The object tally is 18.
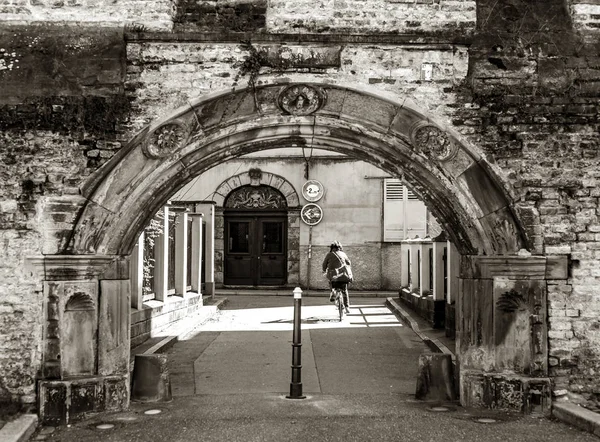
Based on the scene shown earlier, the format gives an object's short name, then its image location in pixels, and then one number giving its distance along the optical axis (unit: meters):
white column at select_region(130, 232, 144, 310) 9.57
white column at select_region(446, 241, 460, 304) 10.45
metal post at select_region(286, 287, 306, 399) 6.80
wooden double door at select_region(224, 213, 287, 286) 19.98
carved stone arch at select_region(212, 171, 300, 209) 19.91
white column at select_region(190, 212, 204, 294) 14.23
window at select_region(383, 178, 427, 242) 19.53
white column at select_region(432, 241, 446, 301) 11.60
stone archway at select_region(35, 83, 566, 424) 6.40
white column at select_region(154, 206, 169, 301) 10.99
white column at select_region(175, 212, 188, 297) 12.31
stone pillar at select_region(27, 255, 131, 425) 6.18
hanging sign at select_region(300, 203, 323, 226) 19.66
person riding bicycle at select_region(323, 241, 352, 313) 12.95
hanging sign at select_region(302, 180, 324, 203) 19.77
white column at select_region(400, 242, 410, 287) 16.14
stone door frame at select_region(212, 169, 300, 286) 19.62
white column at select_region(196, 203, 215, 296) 15.75
